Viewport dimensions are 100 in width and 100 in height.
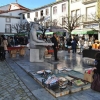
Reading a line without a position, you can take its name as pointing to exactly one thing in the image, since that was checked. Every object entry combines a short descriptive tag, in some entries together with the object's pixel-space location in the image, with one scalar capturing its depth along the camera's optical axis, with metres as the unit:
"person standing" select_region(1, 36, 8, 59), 6.39
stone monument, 5.33
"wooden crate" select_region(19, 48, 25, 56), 7.35
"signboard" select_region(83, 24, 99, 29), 14.85
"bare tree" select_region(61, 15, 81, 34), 15.95
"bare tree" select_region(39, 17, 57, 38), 19.44
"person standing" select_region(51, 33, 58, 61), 5.71
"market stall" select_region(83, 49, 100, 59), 4.88
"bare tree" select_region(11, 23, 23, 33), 22.98
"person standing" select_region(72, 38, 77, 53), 8.60
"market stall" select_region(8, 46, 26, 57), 6.78
